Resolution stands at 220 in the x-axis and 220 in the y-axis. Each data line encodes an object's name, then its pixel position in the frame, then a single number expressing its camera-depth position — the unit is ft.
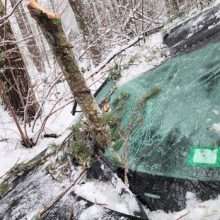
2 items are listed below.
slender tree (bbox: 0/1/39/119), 15.21
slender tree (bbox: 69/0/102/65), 27.18
